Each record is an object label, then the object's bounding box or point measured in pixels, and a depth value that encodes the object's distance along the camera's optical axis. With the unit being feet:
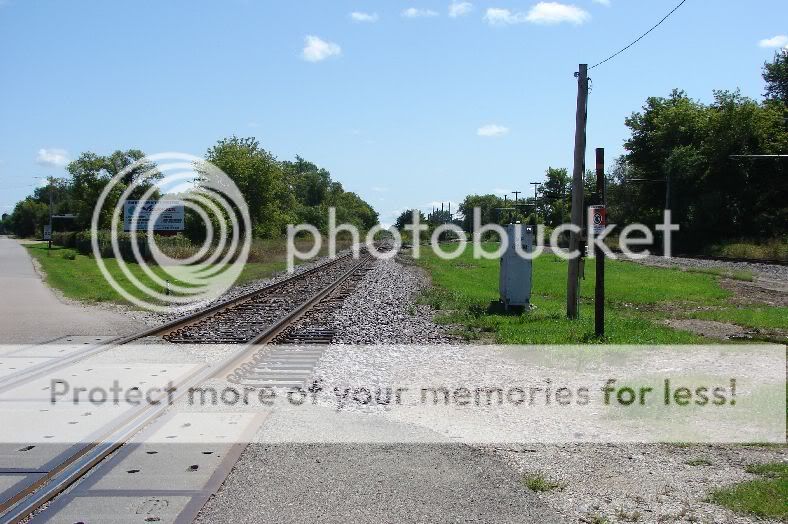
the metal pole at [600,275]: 41.34
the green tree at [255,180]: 179.22
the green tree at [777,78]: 256.32
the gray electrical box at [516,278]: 56.18
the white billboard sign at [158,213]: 135.54
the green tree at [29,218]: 466.29
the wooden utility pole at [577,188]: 51.29
